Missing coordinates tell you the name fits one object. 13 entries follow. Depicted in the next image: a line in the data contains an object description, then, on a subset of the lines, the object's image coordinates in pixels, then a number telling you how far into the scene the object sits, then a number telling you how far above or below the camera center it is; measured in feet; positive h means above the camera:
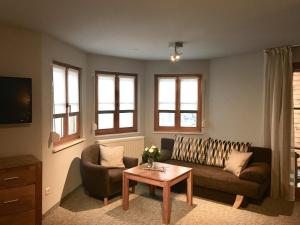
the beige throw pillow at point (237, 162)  13.19 -3.02
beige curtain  13.46 -0.74
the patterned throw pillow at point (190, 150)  15.55 -2.84
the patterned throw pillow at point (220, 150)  14.55 -2.68
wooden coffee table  10.89 -3.38
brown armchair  12.48 -3.72
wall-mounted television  9.92 +0.07
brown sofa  12.10 -3.78
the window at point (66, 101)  13.05 +0.07
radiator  16.91 -2.76
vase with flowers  12.98 -2.63
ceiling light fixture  12.75 +2.85
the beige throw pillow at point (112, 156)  14.32 -2.99
